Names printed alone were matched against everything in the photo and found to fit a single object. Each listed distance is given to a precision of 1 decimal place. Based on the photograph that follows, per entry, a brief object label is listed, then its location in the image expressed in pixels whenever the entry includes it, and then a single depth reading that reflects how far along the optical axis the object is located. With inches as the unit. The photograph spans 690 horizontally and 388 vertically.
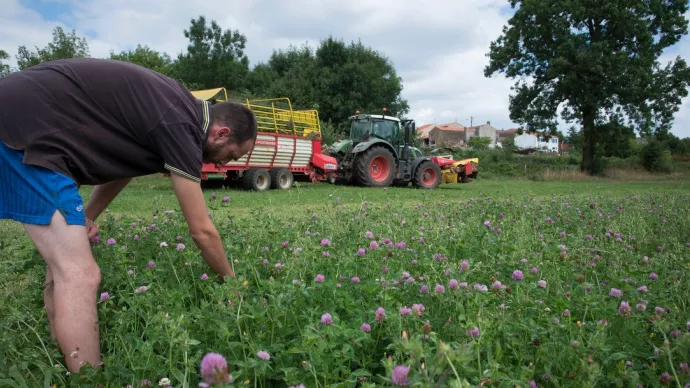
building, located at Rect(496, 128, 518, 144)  4075.3
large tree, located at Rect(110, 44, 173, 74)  1752.1
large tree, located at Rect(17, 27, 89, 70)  1186.6
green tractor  616.7
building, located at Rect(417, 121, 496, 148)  3430.1
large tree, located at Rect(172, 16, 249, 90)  1632.6
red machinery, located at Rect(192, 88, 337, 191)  533.0
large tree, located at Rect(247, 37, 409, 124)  1462.8
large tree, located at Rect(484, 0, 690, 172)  1080.8
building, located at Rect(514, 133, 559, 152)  3575.8
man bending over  82.0
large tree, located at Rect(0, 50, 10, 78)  1422.5
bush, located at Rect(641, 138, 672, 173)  1256.2
